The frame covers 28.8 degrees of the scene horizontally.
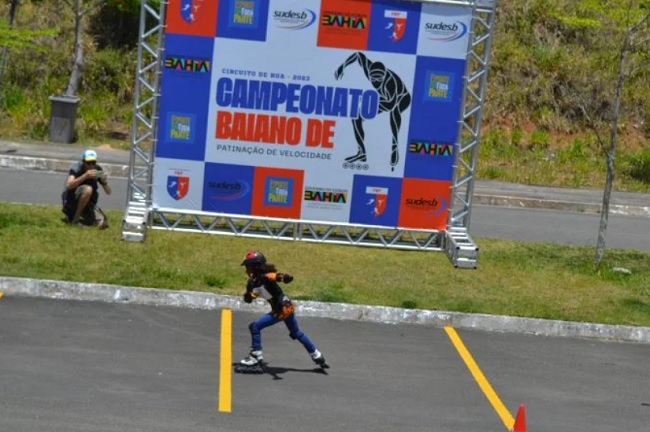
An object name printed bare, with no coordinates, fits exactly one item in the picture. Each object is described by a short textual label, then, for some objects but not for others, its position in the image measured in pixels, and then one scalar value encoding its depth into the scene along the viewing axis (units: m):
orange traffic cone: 9.35
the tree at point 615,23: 16.33
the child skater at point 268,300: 11.35
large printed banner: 17.09
